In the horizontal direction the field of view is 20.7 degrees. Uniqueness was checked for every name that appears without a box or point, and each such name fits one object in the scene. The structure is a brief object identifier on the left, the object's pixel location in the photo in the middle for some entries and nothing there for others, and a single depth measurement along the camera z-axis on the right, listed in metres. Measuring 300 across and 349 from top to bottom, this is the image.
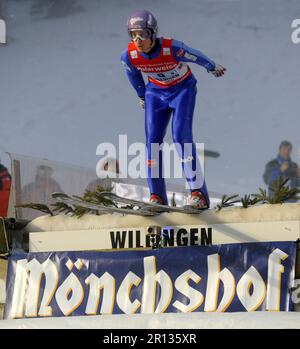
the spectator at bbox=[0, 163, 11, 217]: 17.84
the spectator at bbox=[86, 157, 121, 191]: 12.49
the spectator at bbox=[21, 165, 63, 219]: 12.54
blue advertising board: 9.62
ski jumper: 10.67
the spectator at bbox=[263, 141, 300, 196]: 14.89
